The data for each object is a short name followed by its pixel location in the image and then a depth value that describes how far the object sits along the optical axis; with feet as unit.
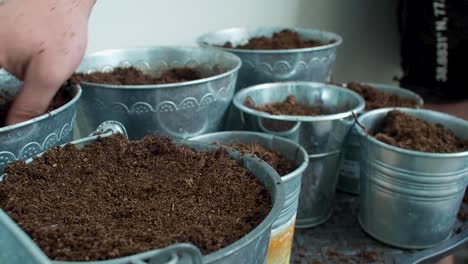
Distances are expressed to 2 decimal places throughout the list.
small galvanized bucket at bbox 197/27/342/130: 3.36
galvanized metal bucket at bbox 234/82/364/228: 2.88
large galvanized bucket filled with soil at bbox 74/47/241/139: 2.59
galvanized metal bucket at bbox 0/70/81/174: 1.90
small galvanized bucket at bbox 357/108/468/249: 2.67
